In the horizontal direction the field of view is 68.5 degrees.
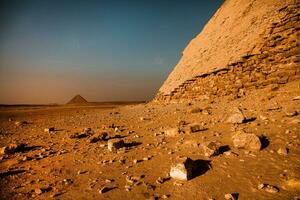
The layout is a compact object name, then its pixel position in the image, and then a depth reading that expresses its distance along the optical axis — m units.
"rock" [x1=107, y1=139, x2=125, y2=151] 4.68
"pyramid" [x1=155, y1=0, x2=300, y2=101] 9.70
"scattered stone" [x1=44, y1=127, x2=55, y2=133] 7.88
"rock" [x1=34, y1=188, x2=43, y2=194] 3.02
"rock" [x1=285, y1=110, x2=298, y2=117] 4.99
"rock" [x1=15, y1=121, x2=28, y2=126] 10.73
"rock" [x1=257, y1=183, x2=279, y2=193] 2.59
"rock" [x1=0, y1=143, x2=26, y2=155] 5.04
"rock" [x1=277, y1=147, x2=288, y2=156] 3.41
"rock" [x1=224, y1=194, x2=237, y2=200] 2.54
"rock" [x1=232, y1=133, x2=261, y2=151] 3.71
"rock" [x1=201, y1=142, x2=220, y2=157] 3.72
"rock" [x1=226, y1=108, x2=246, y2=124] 5.30
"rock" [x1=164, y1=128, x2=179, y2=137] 5.28
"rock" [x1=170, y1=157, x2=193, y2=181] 3.08
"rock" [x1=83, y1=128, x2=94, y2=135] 6.77
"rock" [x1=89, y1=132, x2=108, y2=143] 5.60
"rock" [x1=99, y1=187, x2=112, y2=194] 2.95
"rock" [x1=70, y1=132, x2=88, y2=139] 6.25
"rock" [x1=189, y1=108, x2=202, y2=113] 8.41
